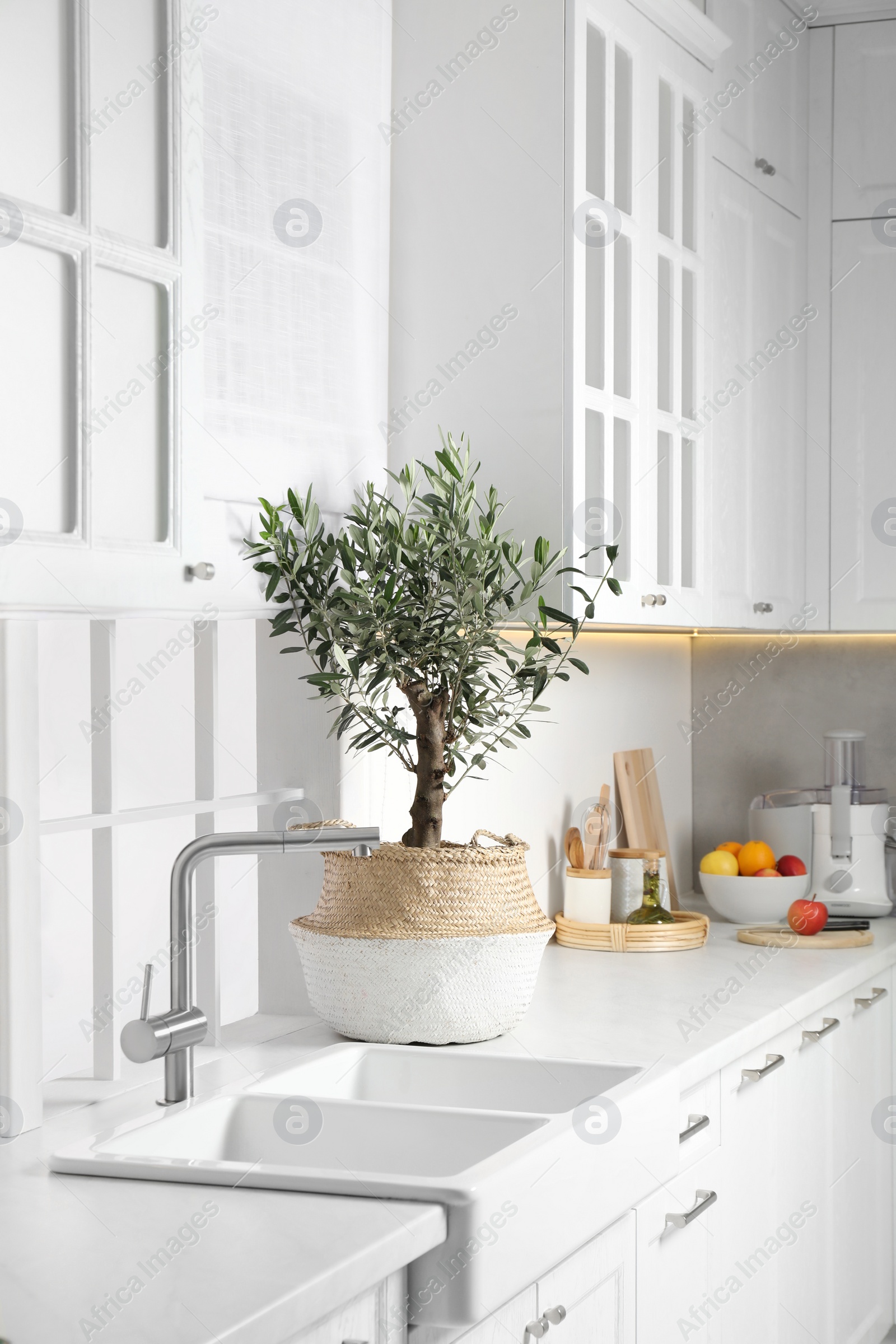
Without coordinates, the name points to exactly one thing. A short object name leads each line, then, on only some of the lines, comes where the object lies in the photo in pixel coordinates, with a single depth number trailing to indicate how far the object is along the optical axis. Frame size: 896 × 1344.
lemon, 3.13
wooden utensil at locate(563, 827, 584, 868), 2.93
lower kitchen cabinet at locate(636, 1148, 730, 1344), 1.86
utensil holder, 2.85
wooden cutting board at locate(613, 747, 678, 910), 3.27
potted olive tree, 1.97
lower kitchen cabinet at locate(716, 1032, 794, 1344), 2.15
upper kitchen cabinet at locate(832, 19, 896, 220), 3.29
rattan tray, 2.75
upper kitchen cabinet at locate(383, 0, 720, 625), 2.29
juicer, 3.18
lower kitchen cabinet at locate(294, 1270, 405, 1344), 1.28
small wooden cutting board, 2.84
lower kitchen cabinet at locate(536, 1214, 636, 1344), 1.61
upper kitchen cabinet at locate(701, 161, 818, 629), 2.91
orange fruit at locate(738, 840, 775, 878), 3.14
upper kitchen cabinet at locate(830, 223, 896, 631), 3.29
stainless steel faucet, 1.71
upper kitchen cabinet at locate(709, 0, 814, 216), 2.91
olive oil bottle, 2.85
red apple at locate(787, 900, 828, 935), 2.89
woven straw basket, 1.96
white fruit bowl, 3.09
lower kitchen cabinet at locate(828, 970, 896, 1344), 2.64
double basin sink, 1.41
